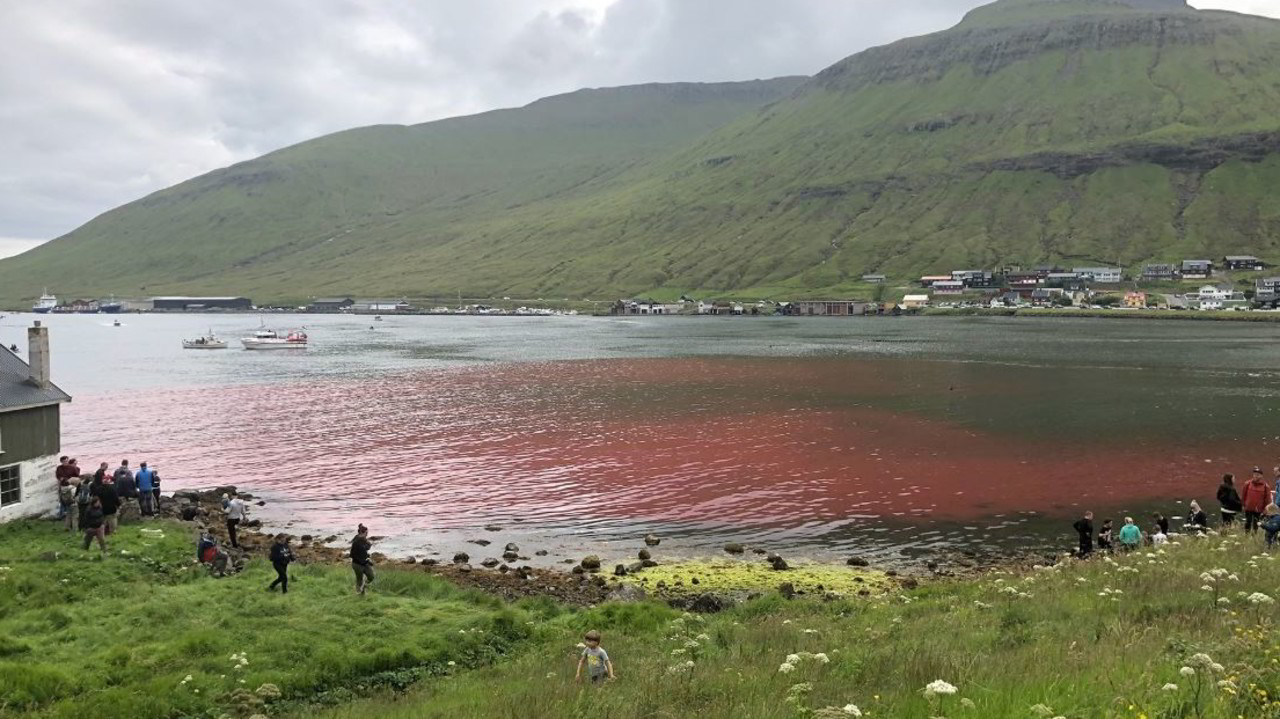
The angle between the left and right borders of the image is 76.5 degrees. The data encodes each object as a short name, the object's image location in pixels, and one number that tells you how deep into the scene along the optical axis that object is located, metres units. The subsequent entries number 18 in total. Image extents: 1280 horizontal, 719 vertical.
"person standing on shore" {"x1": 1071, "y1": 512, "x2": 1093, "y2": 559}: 31.53
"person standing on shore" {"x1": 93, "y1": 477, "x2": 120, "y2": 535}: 28.77
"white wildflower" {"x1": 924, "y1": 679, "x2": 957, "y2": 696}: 10.38
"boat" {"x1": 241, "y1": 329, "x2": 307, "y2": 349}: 156.25
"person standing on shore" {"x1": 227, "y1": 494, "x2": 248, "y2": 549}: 37.00
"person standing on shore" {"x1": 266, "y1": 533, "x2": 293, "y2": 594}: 23.59
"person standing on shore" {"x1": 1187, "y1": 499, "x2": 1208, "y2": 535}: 32.44
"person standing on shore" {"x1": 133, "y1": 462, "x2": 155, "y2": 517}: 34.81
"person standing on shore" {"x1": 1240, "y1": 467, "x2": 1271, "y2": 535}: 27.73
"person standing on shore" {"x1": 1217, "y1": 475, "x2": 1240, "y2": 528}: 31.27
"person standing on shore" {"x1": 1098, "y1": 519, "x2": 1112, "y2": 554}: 31.53
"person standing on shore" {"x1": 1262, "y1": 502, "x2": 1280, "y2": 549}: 24.08
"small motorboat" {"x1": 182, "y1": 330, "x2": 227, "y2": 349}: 157.75
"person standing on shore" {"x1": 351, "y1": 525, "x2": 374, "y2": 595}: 23.92
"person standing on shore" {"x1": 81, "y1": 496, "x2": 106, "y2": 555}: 26.95
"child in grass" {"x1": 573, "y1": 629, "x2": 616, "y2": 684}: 15.36
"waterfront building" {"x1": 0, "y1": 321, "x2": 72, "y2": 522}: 29.81
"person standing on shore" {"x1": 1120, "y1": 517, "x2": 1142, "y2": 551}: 29.64
